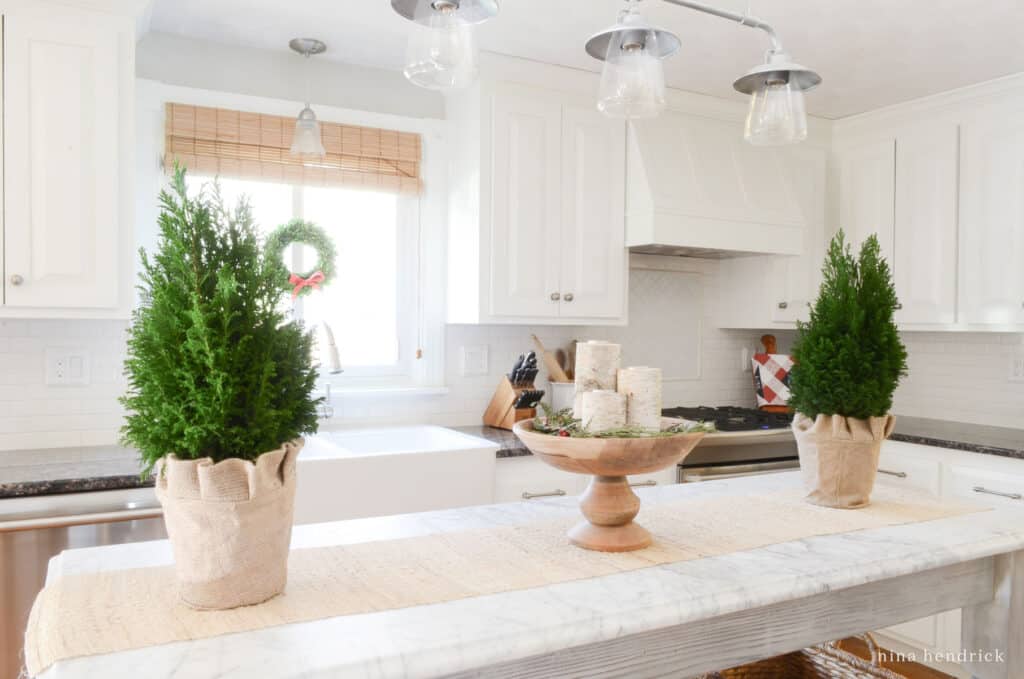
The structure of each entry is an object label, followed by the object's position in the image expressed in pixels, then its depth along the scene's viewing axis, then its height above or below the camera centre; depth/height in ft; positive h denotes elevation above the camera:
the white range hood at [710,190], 10.74 +2.11
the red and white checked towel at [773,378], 12.54 -0.81
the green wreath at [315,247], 8.95 +0.98
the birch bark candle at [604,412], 3.96 -0.44
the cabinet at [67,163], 7.43 +1.66
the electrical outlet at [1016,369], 11.21 -0.56
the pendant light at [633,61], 4.61 +1.69
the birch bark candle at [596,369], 4.21 -0.23
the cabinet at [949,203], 10.37 +1.90
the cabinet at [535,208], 10.03 +1.67
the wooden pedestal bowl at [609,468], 3.72 -0.71
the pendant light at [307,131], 9.20 +2.43
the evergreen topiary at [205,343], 2.93 -0.06
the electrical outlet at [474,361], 11.10 -0.49
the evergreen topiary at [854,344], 4.75 -0.09
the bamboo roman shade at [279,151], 9.22 +2.30
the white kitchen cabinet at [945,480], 9.23 -1.94
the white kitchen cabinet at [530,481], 9.11 -1.89
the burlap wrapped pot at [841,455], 4.80 -0.82
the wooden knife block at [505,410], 10.33 -1.14
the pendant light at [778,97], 5.19 +1.63
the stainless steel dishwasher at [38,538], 6.57 -1.92
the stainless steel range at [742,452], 10.18 -1.72
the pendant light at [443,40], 4.22 +1.68
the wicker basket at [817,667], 5.35 -2.51
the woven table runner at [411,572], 2.87 -1.17
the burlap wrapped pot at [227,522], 2.92 -0.78
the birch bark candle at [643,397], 4.04 -0.37
